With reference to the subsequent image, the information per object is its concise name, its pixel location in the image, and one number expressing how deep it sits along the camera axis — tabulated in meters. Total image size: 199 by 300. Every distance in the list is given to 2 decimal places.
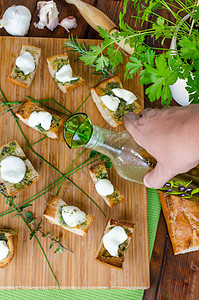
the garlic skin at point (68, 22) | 0.92
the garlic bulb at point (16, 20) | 0.91
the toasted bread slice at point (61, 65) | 0.90
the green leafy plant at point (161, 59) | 0.74
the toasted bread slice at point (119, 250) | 0.87
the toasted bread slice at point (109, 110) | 0.90
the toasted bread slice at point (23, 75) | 0.90
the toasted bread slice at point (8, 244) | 0.87
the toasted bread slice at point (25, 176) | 0.88
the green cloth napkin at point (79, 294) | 0.90
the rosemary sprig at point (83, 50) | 0.84
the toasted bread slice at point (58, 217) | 0.87
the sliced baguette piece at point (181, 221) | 0.91
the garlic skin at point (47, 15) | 0.92
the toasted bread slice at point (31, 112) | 0.89
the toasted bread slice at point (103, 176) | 0.89
